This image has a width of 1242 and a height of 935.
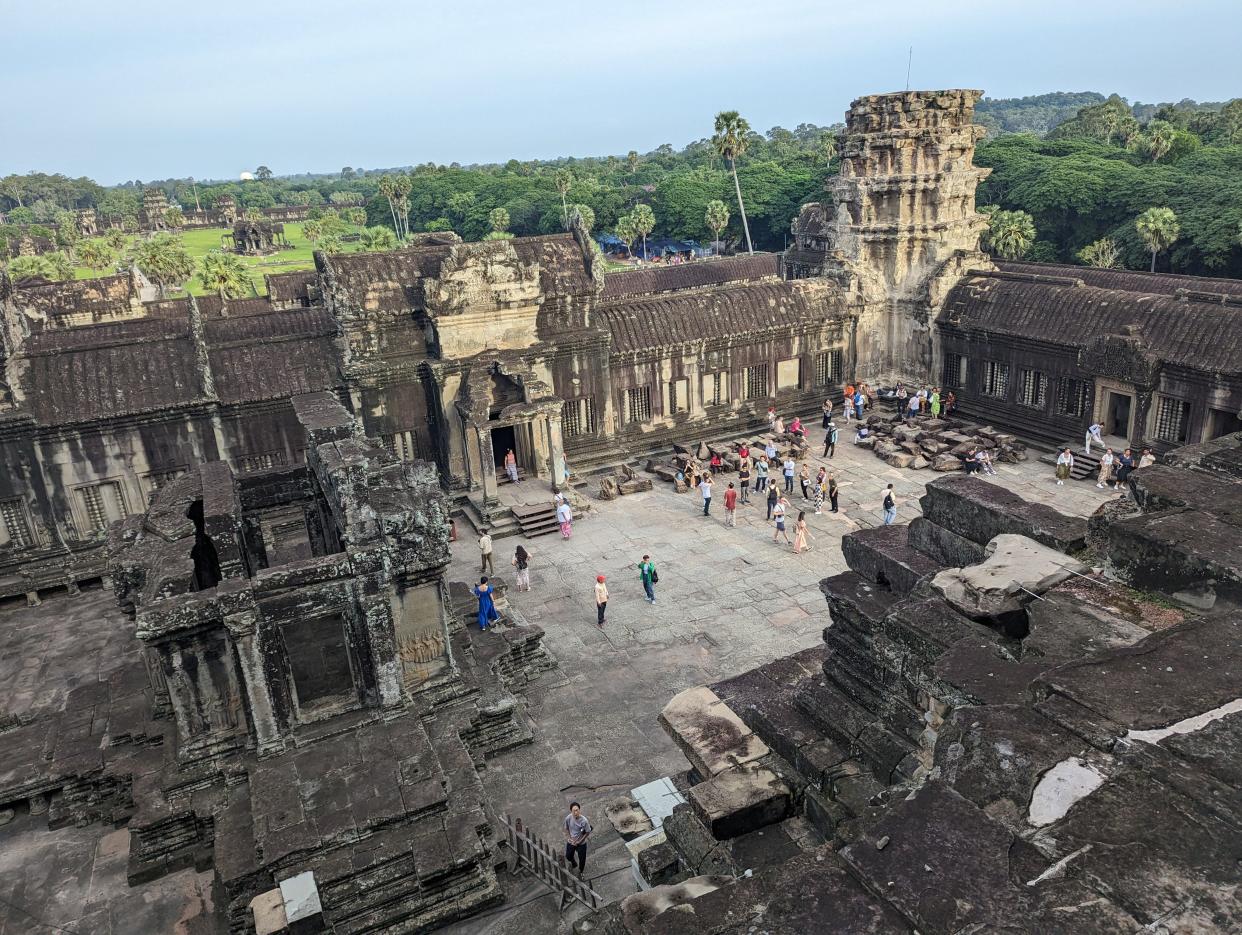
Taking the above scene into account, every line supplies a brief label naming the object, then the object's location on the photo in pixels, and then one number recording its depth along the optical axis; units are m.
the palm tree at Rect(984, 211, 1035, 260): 53.06
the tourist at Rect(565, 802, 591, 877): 11.11
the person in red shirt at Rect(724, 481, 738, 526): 22.14
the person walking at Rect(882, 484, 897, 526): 21.36
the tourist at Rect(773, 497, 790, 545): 21.23
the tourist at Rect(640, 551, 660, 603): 18.41
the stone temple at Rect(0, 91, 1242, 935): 4.76
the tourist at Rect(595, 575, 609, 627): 17.70
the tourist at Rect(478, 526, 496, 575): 19.94
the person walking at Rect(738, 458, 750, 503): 23.83
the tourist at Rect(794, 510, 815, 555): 20.67
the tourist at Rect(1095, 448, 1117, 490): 23.27
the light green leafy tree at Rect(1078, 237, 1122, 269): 50.69
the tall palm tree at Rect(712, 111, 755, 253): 61.28
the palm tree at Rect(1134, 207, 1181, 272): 47.00
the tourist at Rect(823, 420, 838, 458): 26.83
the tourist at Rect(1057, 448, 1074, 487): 24.02
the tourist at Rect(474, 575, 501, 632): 16.59
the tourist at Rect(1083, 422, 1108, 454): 24.48
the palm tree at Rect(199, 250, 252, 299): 56.03
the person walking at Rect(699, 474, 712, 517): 23.06
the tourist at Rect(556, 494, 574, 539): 22.16
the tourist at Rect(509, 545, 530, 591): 19.41
